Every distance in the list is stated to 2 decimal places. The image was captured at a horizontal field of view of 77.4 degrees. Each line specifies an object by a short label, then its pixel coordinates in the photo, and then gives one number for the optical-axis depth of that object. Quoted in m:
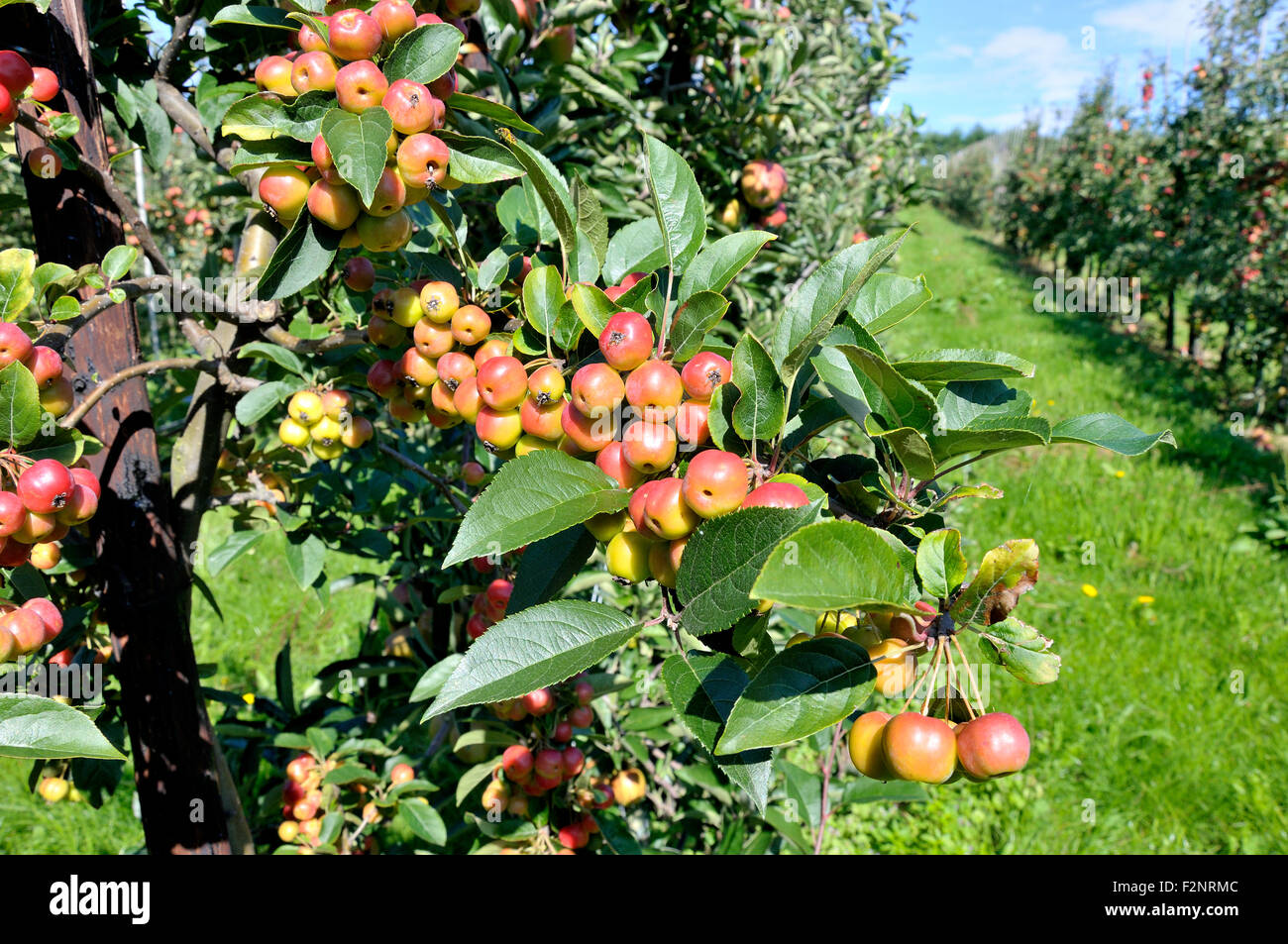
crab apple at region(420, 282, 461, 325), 0.96
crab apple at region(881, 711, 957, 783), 0.66
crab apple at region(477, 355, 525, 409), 0.83
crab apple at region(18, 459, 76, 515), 0.83
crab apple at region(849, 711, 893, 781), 0.71
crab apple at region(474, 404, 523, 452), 0.86
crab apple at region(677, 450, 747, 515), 0.67
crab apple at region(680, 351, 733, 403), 0.76
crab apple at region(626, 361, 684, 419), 0.74
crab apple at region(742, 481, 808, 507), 0.67
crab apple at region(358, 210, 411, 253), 0.92
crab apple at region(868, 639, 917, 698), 0.72
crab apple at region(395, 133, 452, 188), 0.84
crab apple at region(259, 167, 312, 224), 0.88
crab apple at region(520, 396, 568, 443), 0.83
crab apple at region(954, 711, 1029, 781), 0.64
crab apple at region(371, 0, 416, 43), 0.87
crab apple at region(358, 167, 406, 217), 0.85
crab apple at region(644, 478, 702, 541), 0.70
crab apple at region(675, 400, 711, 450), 0.75
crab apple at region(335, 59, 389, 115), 0.84
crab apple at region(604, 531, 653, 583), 0.80
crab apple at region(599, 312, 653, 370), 0.75
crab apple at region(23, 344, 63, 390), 0.91
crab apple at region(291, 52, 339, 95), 0.87
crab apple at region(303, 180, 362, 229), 0.86
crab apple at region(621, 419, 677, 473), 0.73
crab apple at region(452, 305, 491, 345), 0.96
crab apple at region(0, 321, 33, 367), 0.84
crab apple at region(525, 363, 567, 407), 0.82
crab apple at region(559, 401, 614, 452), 0.80
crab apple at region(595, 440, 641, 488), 0.78
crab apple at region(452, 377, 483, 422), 0.91
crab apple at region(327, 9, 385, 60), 0.84
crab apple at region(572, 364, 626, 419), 0.75
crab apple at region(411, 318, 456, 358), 0.97
